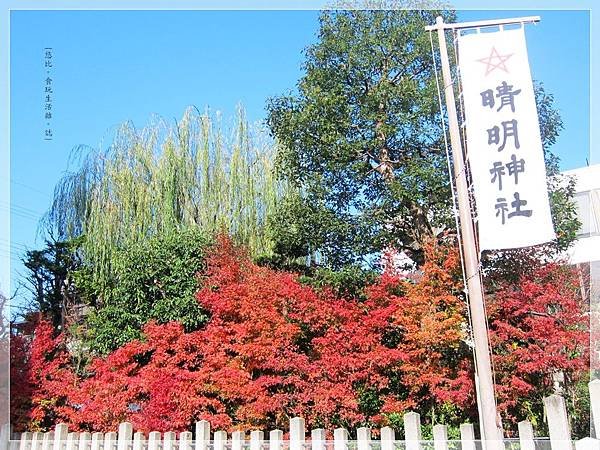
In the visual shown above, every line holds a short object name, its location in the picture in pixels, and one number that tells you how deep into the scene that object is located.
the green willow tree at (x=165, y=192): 10.12
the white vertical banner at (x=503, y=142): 5.61
